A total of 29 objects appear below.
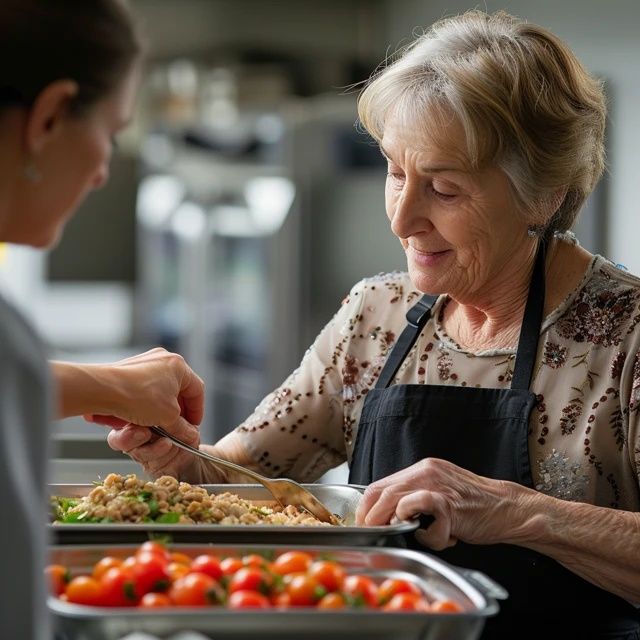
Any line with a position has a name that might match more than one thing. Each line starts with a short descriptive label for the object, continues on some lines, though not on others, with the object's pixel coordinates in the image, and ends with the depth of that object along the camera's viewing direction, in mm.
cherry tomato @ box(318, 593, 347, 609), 1310
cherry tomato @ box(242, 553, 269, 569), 1395
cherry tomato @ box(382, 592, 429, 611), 1319
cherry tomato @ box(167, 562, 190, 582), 1355
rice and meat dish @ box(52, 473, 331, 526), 1604
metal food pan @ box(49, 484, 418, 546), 1493
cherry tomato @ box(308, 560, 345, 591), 1348
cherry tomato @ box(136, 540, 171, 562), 1380
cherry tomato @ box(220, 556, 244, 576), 1381
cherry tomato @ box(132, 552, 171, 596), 1338
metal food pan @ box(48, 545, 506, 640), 1267
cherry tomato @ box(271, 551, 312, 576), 1390
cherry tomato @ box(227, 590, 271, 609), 1308
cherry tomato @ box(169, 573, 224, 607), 1318
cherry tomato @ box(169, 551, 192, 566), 1404
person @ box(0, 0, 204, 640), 1193
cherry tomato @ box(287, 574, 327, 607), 1325
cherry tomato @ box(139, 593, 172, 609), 1307
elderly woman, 1737
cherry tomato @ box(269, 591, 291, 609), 1323
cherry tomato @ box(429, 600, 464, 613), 1311
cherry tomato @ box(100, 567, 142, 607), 1329
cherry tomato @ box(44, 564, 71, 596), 1366
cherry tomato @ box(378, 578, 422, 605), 1350
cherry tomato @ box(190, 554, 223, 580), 1370
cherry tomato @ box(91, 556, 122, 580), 1373
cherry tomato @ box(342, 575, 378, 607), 1330
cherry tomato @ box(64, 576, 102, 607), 1328
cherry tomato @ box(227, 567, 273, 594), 1340
